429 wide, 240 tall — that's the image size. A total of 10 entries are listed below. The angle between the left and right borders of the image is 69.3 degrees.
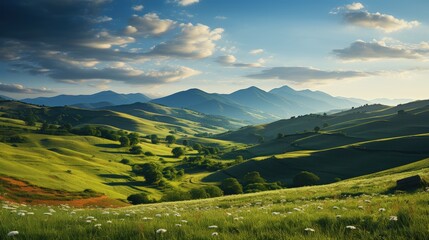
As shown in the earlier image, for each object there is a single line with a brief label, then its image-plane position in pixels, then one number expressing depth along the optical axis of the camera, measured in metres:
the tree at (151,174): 157.00
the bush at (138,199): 110.06
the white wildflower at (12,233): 7.55
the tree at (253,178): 134.38
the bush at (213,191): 109.04
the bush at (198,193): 100.06
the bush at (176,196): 101.31
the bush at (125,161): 196.50
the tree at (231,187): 125.00
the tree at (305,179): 120.06
